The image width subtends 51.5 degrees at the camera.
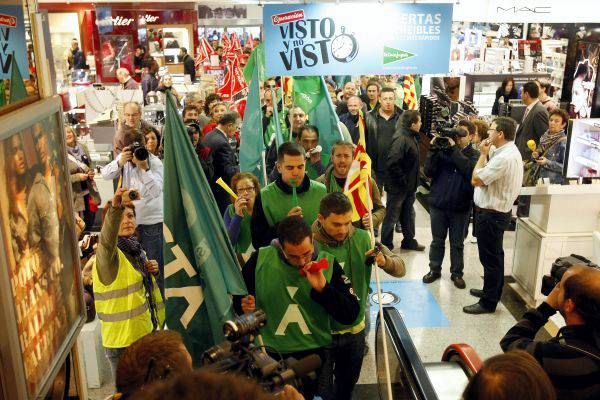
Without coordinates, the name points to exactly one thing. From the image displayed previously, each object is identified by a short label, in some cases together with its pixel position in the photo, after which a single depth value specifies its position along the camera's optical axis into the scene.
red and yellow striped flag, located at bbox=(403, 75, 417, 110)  9.43
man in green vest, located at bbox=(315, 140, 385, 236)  5.26
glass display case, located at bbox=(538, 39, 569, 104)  14.16
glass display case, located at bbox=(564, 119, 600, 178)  5.86
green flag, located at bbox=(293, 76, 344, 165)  6.40
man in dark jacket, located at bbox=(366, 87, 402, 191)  7.50
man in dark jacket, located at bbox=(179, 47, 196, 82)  18.69
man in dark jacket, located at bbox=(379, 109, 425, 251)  7.02
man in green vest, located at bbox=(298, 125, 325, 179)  6.14
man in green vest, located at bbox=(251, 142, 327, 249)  4.54
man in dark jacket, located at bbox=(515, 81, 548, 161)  8.00
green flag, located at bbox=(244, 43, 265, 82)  6.90
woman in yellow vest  3.47
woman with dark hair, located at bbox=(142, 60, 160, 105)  13.74
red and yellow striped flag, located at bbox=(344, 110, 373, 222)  4.05
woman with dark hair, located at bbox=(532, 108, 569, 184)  6.53
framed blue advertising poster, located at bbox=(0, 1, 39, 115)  1.99
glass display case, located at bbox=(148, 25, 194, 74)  21.70
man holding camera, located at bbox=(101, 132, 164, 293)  5.62
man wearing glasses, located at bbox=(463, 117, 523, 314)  5.53
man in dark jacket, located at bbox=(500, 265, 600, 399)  2.70
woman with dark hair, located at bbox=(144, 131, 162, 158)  6.57
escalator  2.92
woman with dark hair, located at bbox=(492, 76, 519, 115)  10.64
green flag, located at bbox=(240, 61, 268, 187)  6.09
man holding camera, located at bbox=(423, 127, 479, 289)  6.09
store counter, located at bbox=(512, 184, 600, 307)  5.85
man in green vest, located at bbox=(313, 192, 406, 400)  3.72
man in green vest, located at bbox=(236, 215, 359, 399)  3.35
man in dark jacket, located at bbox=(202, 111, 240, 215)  6.77
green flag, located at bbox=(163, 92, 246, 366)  3.40
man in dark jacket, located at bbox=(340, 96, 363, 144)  7.80
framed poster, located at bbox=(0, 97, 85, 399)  1.86
